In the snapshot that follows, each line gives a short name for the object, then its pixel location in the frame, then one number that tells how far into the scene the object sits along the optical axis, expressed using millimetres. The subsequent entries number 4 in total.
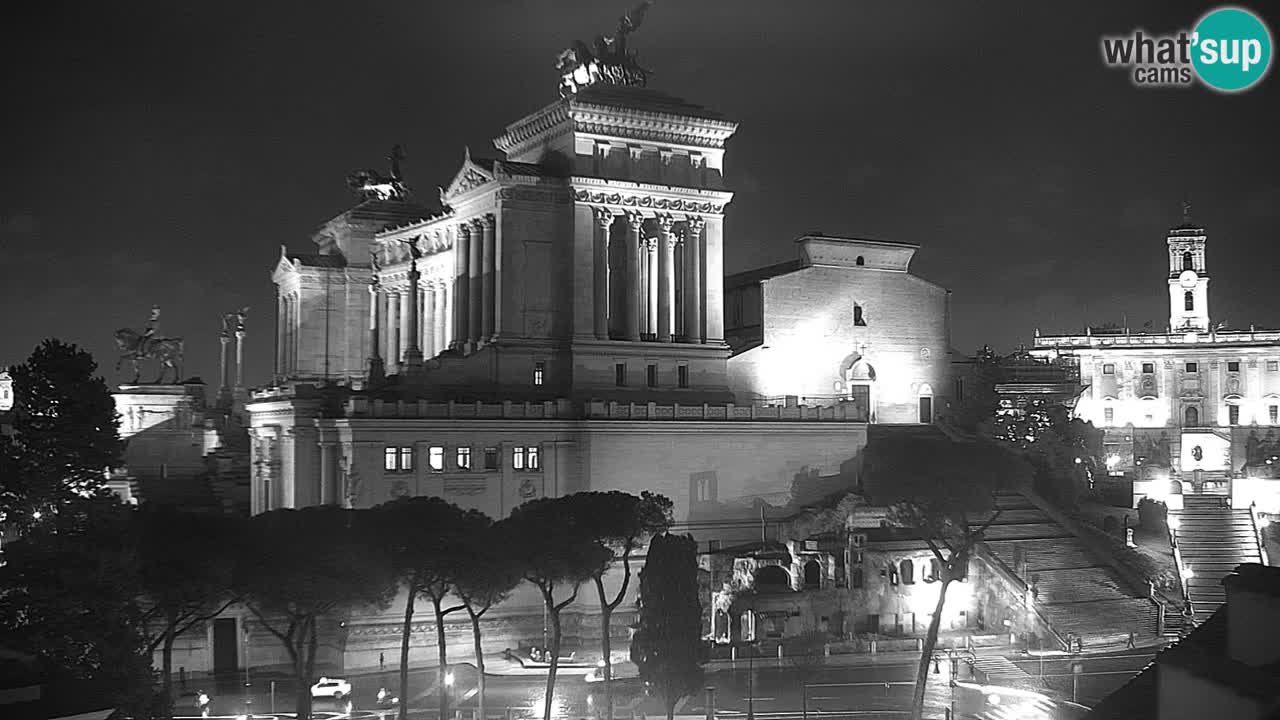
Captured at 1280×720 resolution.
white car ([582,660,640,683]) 64375
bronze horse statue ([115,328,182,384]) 108938
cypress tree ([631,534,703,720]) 53781
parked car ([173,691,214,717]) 58772
